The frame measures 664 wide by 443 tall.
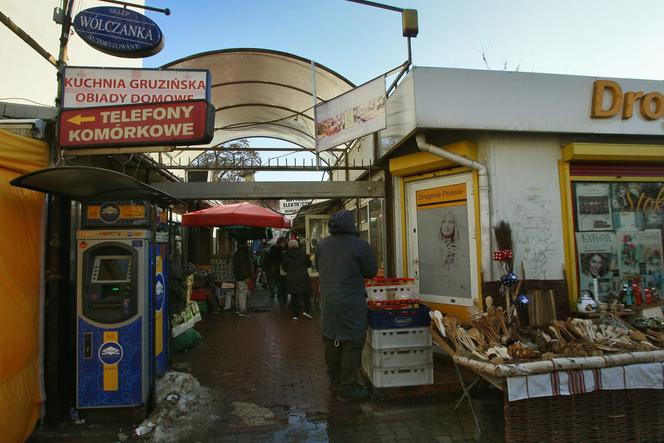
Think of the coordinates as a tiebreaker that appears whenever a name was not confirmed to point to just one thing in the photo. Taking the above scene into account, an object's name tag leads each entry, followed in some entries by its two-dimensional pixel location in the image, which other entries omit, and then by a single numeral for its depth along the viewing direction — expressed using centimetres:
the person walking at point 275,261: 1013
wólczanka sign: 396
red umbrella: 770
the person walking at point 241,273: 857
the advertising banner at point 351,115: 535
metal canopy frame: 663
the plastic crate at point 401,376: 390
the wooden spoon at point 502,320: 356
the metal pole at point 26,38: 327
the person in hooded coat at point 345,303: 380
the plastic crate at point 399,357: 391
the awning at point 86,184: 306
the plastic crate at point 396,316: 392
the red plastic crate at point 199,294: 854
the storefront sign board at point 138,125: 349
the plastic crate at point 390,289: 424
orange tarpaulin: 303
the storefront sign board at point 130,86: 412
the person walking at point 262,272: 1471
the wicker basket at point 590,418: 281
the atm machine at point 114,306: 348
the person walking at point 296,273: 791
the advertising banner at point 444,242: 510
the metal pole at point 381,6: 538
